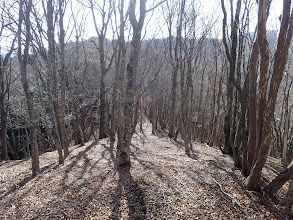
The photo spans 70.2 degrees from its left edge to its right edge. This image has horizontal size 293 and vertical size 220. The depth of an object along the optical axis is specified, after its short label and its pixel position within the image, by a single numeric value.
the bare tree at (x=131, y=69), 4.79
